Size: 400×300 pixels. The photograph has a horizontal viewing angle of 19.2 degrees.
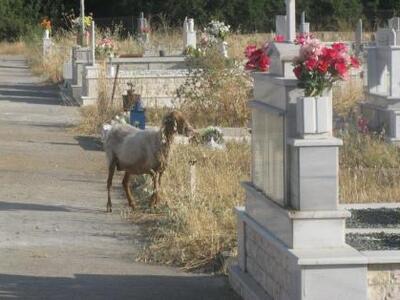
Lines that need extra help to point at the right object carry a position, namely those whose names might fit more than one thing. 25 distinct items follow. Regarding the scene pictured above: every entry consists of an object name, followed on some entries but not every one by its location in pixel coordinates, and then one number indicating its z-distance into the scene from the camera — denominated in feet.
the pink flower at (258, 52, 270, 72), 31.81
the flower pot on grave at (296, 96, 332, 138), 26.99
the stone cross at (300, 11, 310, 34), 94.79
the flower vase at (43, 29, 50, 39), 162.78
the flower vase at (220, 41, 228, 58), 91.61
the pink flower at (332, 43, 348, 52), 28.00
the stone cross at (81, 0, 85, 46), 123.13
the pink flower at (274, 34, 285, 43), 32.11
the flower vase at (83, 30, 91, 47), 121.27
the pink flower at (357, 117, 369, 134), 64.75
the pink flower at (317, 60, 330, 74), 27.45
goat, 46.68
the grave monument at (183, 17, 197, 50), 126.72
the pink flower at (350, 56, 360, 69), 29.86
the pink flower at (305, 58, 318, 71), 27.40
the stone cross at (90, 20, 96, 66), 94.41
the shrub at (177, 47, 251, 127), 75.87
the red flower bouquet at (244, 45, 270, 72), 31.86
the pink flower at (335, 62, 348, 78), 27.81
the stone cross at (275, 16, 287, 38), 33.99
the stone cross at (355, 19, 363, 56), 125.84
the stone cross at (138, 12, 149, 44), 146.65
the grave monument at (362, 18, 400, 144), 66.74
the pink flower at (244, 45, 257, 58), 33.22
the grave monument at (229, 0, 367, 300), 26.07
